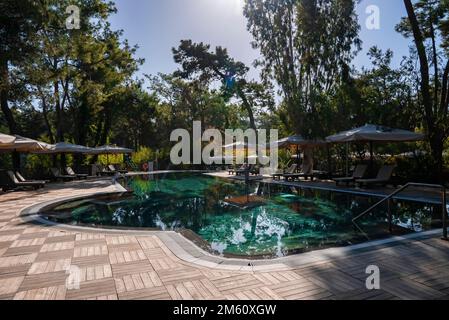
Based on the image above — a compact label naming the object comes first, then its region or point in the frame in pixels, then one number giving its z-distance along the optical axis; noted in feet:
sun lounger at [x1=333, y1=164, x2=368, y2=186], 43.70
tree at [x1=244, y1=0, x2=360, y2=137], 56.08
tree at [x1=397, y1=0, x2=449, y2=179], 39.81
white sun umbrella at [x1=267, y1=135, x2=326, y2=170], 54.65
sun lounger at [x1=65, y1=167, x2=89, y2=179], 63.57
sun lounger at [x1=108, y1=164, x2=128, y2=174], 78.30
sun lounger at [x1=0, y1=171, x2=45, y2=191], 43.70
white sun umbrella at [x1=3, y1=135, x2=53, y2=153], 40.93
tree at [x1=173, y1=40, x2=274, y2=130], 80.23
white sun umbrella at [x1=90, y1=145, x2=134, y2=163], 69.89
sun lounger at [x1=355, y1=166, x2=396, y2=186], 40.98
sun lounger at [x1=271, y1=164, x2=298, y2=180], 60.54
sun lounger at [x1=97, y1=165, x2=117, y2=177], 73.31
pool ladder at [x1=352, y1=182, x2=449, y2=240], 15.98
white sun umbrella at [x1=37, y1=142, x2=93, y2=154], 56.30
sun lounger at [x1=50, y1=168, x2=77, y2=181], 58.90
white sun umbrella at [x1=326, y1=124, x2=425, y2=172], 38.86
